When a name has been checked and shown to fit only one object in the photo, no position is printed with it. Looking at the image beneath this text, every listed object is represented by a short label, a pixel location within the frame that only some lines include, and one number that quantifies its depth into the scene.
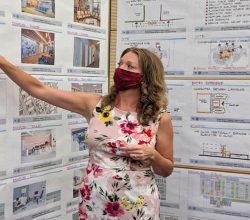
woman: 1.65
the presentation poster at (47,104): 1.69
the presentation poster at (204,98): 2.01
